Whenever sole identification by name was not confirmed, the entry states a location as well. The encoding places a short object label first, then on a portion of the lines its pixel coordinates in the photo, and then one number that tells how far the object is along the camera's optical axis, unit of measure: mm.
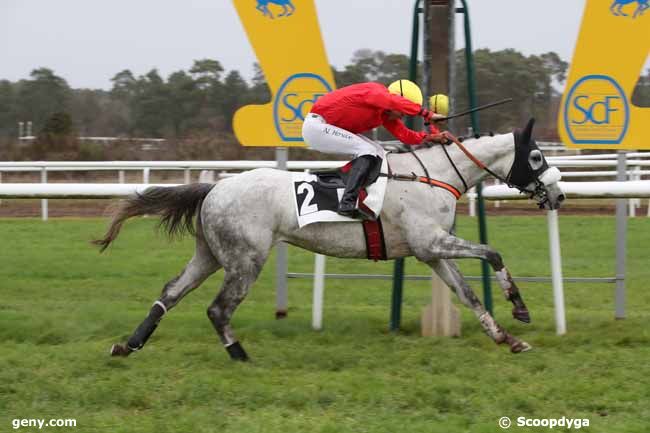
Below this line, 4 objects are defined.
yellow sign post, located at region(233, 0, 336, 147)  12812
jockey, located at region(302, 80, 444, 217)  10352
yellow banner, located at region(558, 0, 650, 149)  12047
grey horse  10531
